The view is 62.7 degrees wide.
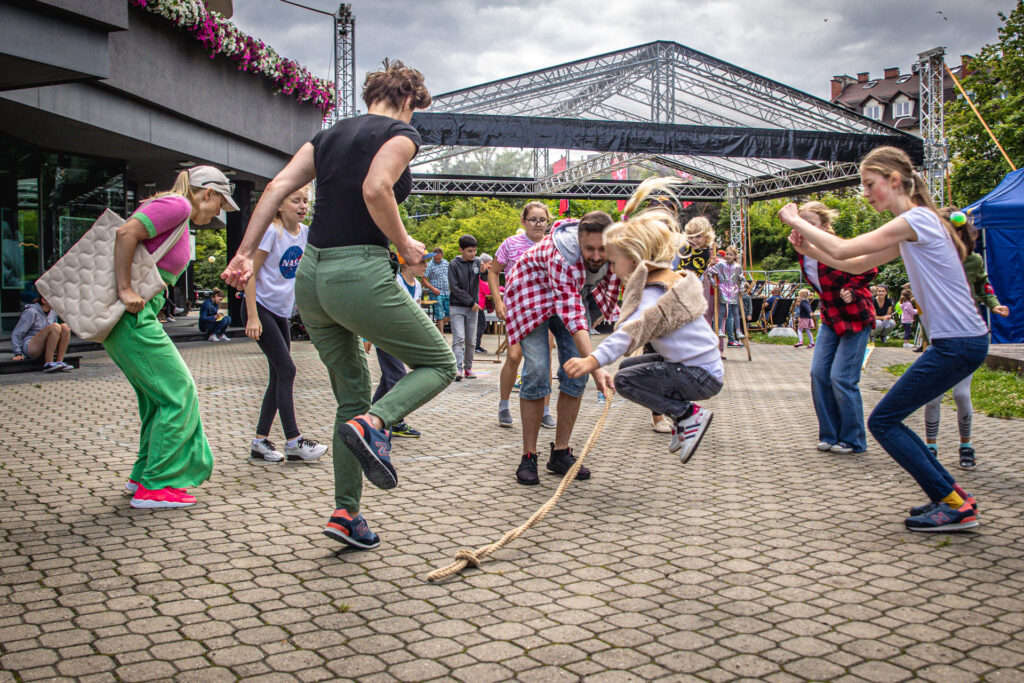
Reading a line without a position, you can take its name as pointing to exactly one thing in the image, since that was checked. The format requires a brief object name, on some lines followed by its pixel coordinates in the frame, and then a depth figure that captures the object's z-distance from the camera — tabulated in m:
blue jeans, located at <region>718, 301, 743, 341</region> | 18.67
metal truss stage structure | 24.23
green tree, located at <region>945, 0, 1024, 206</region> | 29.25
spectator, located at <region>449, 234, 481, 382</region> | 11.05
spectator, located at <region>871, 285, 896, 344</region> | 19.38
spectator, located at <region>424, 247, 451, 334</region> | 14.43
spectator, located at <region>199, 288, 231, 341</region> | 20.08
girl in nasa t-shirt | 5.79
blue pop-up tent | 14.42
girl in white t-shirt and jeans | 4.08
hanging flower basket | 15.39
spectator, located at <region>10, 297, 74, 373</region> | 11.72
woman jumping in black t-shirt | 3.31
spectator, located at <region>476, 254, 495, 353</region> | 13.60
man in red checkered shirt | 5.14
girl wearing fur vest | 4.20
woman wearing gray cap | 4.48
